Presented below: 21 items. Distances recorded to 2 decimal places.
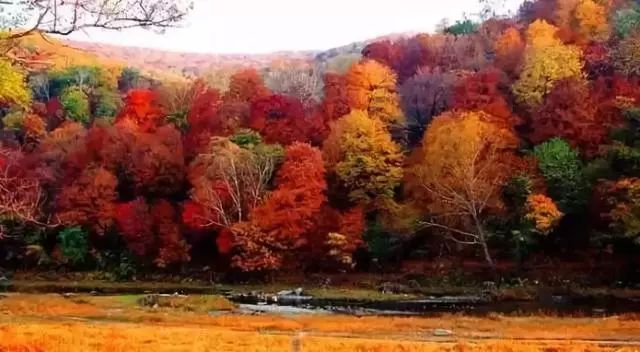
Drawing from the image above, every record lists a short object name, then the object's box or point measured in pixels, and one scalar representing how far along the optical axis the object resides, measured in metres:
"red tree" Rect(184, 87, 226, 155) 75.31
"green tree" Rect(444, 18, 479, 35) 105.19
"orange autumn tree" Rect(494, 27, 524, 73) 78.37
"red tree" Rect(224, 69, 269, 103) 86.61
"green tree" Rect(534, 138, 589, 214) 58.84
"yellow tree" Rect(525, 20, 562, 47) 71.50
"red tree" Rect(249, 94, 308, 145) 71.81
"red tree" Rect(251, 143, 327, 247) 63.16
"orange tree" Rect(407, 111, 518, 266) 59.06
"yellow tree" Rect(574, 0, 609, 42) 84.75
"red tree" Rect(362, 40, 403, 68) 94.06
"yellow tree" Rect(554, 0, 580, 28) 87.88
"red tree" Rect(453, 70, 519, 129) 65.88
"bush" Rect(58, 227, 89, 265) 70.62
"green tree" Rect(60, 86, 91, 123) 102.62
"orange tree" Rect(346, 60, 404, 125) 71.81
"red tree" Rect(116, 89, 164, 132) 85.31
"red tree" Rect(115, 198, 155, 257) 69.75
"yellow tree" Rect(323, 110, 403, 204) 65.50
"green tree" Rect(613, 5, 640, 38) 77.44
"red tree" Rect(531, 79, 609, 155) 61.12
